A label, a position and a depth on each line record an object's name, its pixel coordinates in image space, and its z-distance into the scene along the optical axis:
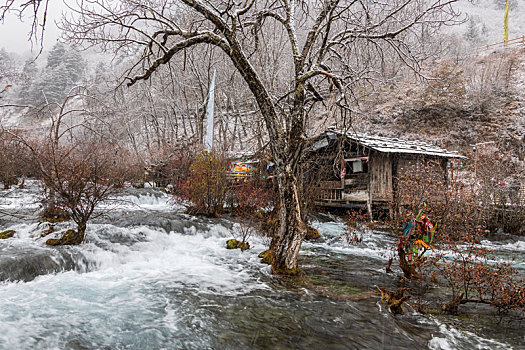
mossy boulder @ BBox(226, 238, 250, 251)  9.09
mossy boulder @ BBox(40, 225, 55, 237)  7.84
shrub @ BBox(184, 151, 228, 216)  11.74
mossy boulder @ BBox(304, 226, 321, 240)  11.28
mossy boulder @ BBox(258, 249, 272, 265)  7.02
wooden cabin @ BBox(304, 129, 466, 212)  14.53
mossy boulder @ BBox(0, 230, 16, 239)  7.77
